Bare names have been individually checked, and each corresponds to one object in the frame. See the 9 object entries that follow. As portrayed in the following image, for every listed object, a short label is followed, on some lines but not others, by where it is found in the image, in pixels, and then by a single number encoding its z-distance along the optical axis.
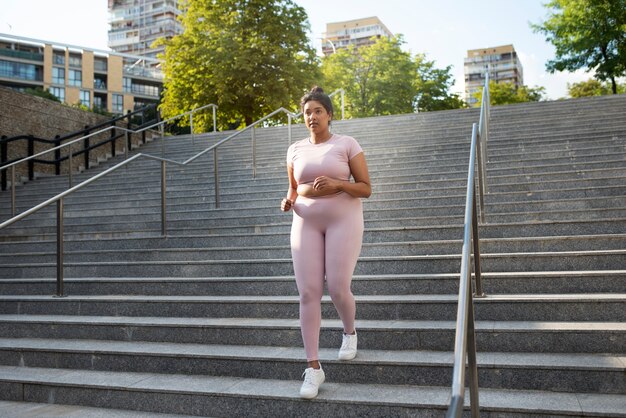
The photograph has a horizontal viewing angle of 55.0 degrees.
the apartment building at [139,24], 94.44
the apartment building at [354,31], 112.50
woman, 3.13
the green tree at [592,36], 21.83
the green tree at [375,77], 34.88
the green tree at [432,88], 36.69
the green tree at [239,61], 22.72
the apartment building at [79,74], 60.81
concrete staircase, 3.32
